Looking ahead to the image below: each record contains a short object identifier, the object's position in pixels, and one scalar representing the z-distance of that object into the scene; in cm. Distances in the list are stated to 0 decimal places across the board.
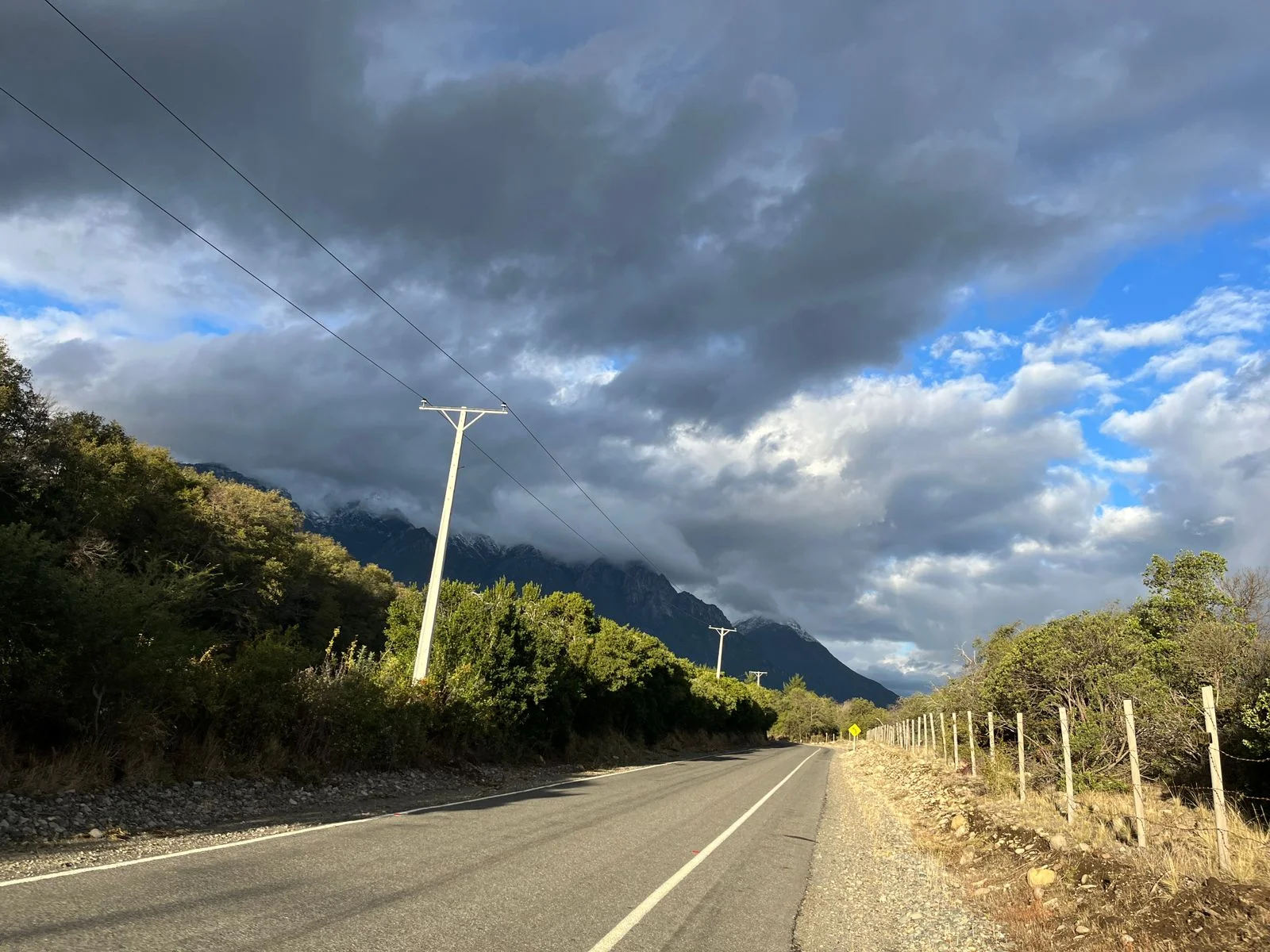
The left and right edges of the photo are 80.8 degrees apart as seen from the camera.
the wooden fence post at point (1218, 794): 802
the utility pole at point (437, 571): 2047
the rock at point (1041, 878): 892
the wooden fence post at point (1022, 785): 1639
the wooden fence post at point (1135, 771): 995
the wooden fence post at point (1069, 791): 1295
